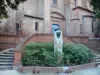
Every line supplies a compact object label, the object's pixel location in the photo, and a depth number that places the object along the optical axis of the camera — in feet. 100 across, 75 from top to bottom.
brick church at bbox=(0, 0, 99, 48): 33.93
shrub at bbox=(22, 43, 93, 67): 15.99
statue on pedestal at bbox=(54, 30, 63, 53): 16.74
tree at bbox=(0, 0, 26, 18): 19.17
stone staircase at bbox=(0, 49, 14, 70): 16.05
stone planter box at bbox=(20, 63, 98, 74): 14.90
